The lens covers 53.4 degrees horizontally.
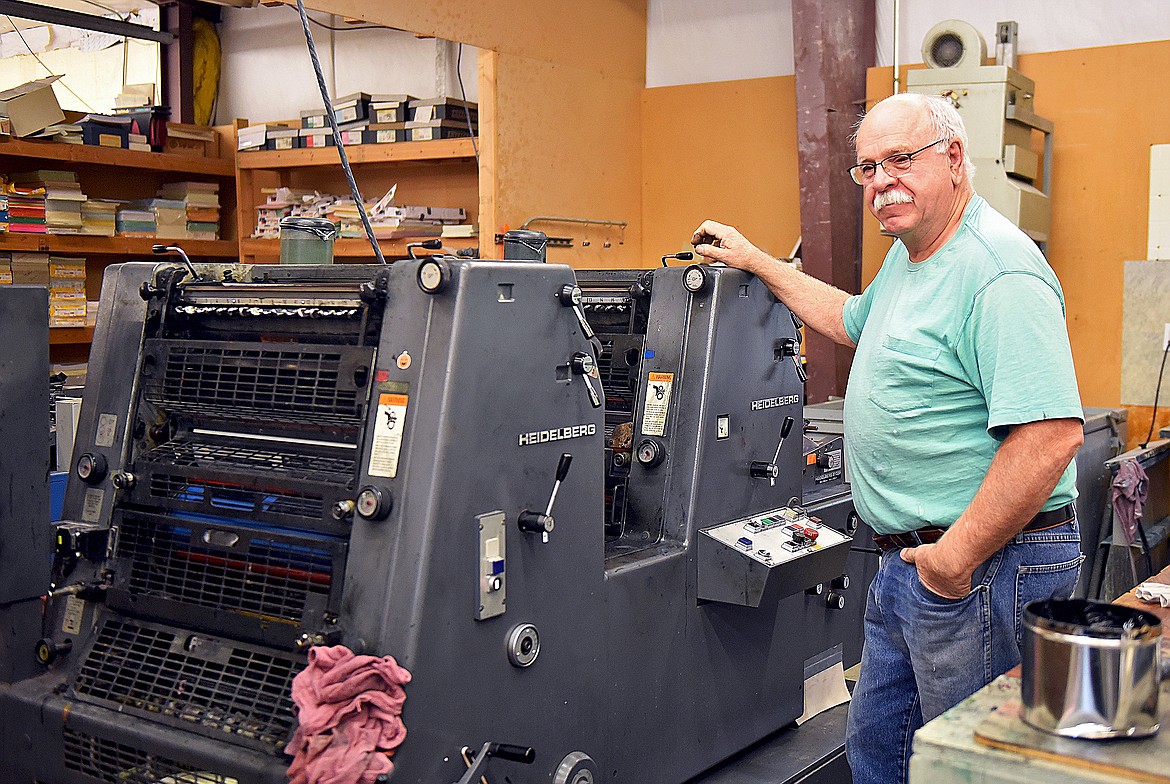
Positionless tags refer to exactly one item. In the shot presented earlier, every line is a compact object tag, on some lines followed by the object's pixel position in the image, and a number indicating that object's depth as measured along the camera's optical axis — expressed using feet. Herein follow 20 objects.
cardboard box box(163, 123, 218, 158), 22.34
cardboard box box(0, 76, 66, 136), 18.80
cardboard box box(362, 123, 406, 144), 18.94
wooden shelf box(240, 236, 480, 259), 18.75
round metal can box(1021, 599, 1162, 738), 4.20
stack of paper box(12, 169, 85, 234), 19.30
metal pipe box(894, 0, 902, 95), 16.15
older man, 5.95
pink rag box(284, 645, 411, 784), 5.77
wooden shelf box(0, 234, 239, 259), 18.85
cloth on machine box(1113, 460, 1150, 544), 12.95
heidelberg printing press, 6.20
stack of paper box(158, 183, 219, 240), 22.12
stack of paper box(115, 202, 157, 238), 20.68
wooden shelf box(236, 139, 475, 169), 18.39
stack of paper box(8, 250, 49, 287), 18.98
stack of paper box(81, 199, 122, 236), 20.01
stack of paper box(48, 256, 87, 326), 19.60
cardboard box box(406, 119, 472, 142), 18.60
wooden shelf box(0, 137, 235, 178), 18.85
